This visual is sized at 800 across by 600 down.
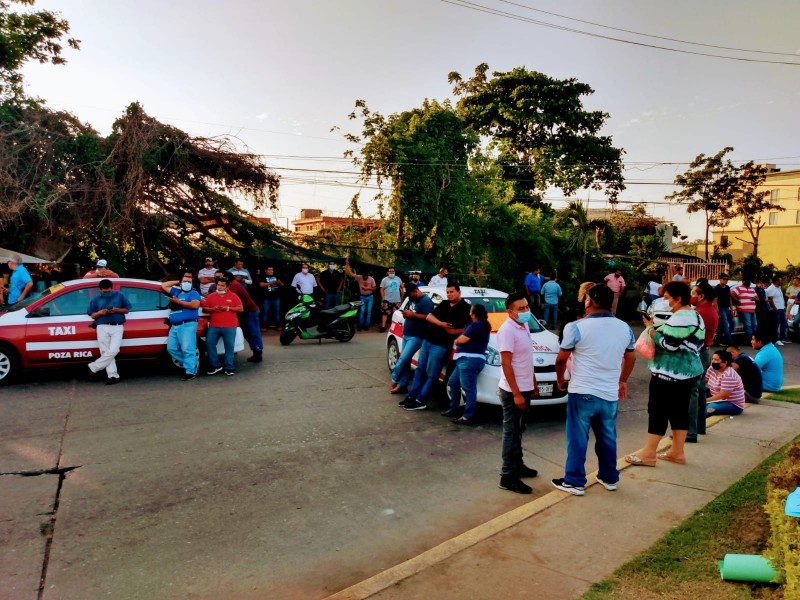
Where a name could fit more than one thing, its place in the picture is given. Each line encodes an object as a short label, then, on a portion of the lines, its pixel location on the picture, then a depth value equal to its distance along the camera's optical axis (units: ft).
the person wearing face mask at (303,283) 50.24
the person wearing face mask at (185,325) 30.35
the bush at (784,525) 9.59
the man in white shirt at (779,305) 51.62
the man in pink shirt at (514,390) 16.80
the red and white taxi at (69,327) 28.81
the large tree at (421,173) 61.72
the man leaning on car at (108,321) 29.17
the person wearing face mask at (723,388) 25.80
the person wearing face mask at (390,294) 52.85
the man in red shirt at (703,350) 21.27
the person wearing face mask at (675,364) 17.52
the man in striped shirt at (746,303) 49.67
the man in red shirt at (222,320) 31.07
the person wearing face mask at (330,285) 51.29
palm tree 71.67
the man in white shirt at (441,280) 50.70
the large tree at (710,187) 121.90
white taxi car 24.49
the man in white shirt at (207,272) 40.55
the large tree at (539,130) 101.14
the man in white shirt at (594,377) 15.61
